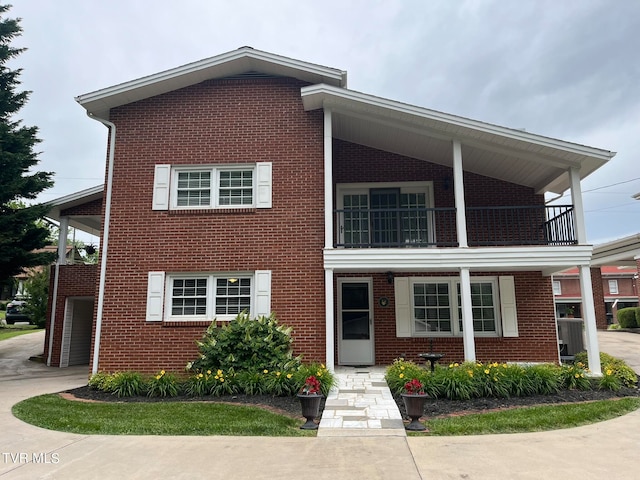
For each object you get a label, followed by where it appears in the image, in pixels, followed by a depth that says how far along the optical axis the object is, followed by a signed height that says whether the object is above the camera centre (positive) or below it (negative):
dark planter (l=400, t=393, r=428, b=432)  6.18 -1.30
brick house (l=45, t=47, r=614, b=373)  9.52 +2.01
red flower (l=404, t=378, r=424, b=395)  6.37 -1.05
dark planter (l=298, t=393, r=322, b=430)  6.35 -1.32
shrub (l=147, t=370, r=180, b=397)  8.37 -1.36
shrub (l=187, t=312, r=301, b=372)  8.75 -0.68
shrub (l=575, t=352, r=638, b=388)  8.63 -1.14
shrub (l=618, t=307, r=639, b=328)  22.70 -0.36
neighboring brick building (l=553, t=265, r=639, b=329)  33.62 +1.59
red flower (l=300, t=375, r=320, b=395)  6.53 -1.08
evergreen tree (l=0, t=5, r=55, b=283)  12.91 +3.86
